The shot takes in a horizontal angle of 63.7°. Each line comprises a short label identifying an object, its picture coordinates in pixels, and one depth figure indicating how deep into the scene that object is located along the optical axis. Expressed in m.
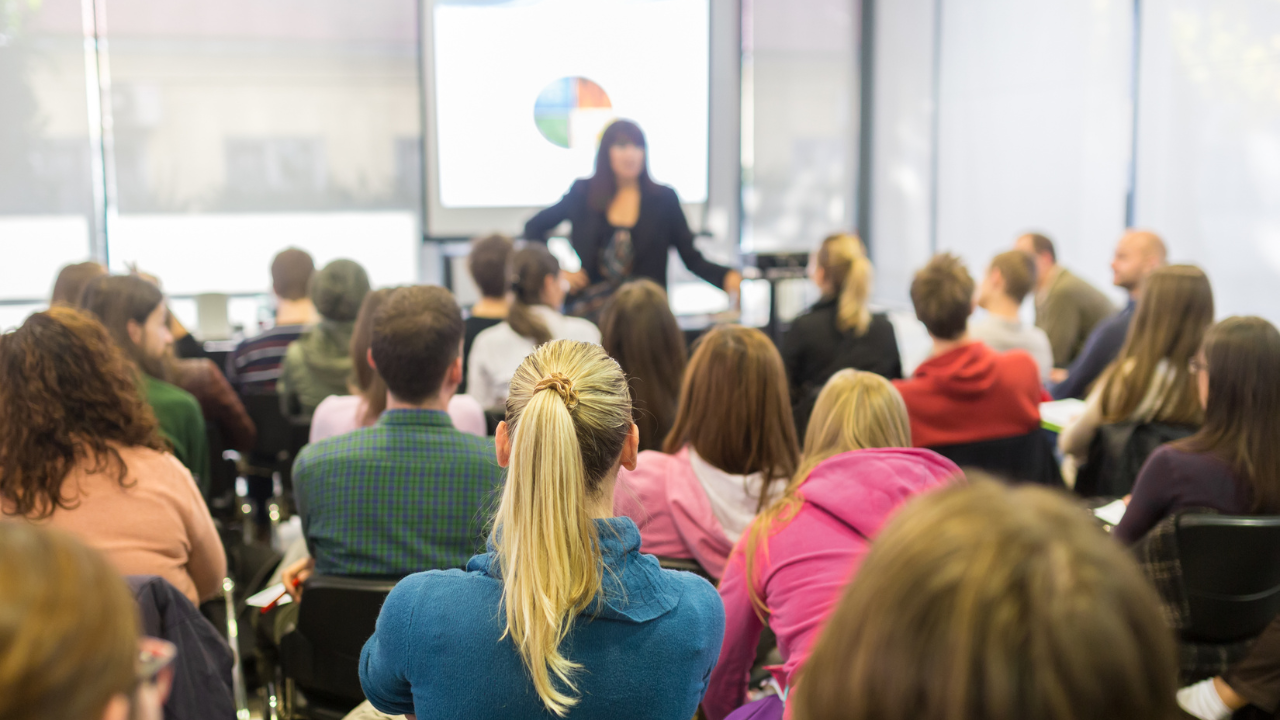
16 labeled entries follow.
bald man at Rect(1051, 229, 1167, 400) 3.75
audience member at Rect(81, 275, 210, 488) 2.62
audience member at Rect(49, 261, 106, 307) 3.38
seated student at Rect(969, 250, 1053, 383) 3.90
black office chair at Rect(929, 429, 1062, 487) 2.92
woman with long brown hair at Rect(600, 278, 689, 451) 2.73
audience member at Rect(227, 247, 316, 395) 3.84
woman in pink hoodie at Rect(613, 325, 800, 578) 2.05
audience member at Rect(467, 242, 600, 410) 3.29
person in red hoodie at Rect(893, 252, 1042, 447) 2.89
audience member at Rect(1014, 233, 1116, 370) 4.65
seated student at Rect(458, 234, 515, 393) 3.67
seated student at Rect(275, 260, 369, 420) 3.44
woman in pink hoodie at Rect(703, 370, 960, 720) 1.57
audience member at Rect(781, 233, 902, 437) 3.58
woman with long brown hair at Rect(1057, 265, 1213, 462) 2.78
